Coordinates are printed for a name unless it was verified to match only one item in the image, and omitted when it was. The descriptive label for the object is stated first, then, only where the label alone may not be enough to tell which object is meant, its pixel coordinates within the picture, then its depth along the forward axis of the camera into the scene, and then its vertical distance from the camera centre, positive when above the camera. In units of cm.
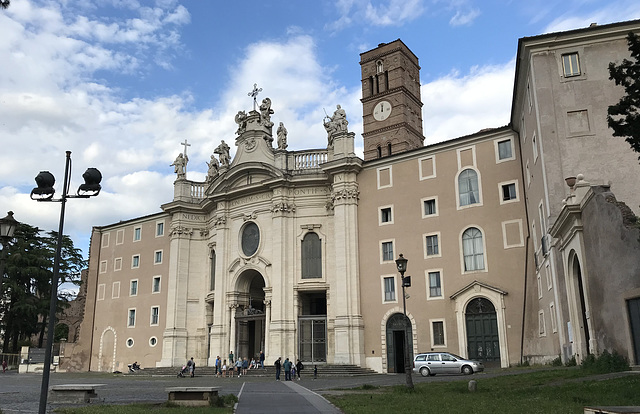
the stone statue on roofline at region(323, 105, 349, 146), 4144 +1573
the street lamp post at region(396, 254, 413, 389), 1905 +226
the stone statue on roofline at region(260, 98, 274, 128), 4538 +1821
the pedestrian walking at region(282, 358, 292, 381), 3189 -102
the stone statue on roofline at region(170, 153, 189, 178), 5012 +1556
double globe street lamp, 1136 +321
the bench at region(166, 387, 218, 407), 1532 -116
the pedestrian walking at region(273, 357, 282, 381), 3301 -99
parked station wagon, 2933 -82
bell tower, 6069 +2602
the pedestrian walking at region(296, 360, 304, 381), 3347 -96
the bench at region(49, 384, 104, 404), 1692 -117
